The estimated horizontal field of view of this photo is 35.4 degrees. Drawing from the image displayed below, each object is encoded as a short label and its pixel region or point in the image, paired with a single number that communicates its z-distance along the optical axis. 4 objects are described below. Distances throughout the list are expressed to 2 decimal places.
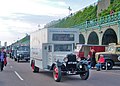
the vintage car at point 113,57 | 16.10
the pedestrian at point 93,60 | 16.61
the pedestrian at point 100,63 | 15.37
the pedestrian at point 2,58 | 13.20
